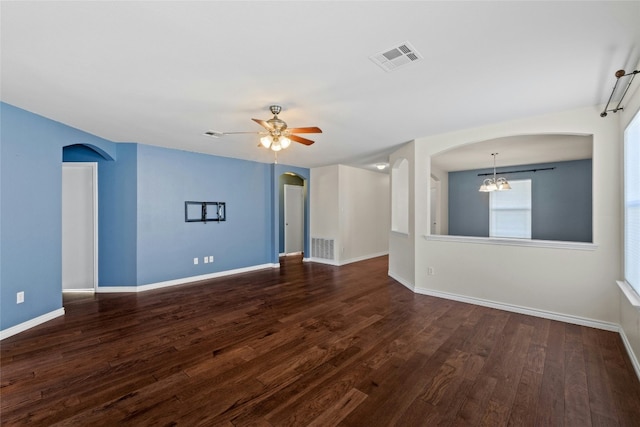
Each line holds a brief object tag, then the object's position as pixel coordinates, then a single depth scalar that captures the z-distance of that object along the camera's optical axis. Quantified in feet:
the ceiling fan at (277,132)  9.87
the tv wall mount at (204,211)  17.63
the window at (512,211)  23.35
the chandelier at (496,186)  19.79
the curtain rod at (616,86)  7.44
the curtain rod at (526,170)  22.33
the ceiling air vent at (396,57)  6.70
